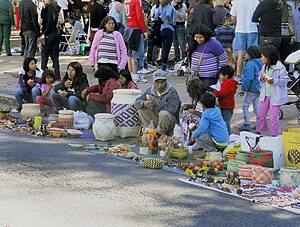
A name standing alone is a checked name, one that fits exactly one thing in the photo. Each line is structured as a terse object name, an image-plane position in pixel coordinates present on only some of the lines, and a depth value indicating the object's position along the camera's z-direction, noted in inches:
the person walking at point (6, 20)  898.7
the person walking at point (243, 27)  612.4
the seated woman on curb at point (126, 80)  513.7
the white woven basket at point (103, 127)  463.8
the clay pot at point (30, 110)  535.5
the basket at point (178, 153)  411.2
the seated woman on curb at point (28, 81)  570.6
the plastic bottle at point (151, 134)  434.5
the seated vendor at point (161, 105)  455.8
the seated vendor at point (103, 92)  505.0
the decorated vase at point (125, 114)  482.0
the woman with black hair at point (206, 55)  472.1
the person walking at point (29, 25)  713.6
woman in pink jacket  557.3
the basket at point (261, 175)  356.2
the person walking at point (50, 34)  677.3
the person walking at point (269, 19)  572.7
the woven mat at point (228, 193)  310.8
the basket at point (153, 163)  384.8
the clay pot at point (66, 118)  499.2
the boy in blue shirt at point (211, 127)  421.7
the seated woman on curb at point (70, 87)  533.6
